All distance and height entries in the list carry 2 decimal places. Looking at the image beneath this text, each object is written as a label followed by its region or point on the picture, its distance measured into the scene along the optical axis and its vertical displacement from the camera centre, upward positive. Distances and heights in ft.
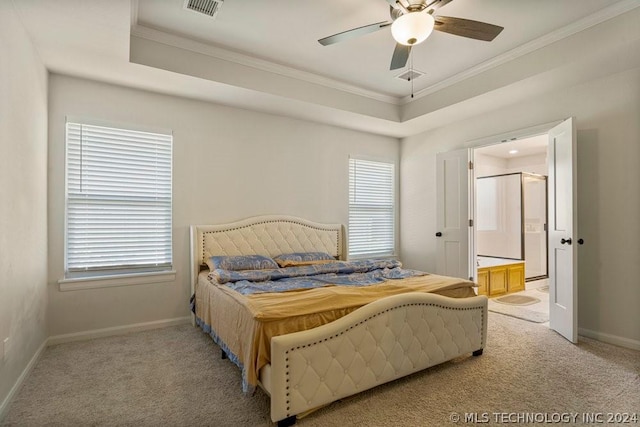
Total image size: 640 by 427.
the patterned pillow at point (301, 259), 12.66 -1.68
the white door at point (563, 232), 10.37 -0.58
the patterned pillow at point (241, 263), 11.35 -1.63
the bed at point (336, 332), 6.21 -2.52
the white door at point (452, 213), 14.96 +0.08
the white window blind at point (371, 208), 16.93 +0.36
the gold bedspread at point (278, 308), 6.30 -1.98
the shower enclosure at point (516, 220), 20.48 -0.35
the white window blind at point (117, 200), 10.77 +0.53
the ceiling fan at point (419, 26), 7.10 +4.26
